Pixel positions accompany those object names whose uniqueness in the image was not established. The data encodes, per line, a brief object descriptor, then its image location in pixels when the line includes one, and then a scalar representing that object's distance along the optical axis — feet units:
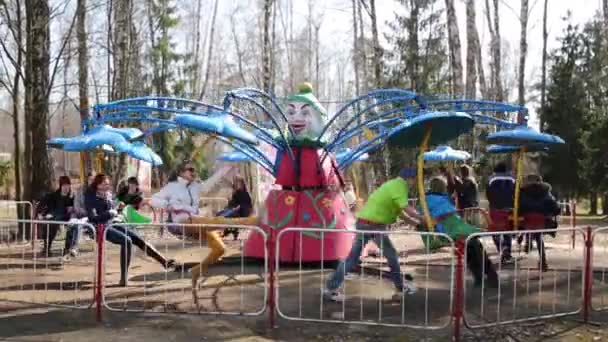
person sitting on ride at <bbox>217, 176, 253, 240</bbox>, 50.65
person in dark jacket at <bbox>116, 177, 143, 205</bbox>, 38.36
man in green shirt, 26.45
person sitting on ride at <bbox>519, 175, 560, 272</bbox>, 36.06
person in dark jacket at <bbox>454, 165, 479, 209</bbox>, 46.11
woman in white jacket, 35.24
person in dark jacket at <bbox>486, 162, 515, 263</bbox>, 39.63
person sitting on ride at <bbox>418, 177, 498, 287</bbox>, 28.45
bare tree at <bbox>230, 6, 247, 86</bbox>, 144.87
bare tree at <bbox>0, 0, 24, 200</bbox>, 53.98
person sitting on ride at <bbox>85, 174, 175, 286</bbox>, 30.42
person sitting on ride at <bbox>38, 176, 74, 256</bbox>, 41.22
